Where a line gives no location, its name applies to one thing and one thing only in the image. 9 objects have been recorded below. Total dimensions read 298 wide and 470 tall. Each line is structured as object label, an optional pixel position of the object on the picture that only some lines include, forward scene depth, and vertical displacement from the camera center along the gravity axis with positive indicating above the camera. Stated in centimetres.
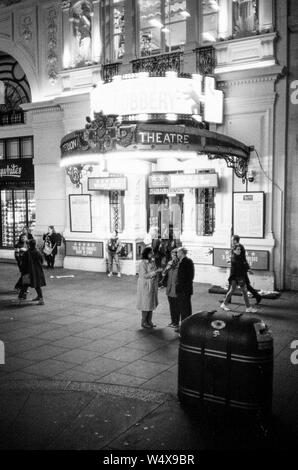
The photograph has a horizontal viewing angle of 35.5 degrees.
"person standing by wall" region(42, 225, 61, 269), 1692 -108
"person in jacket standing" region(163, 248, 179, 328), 888 -138
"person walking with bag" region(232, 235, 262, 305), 1053 -87
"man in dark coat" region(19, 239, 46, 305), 1130 -135
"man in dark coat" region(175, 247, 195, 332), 852 -127
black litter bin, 510 -169
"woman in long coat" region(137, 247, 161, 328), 899 -138
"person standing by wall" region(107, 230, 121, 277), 1534 -120
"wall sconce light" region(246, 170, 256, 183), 1321 +108
